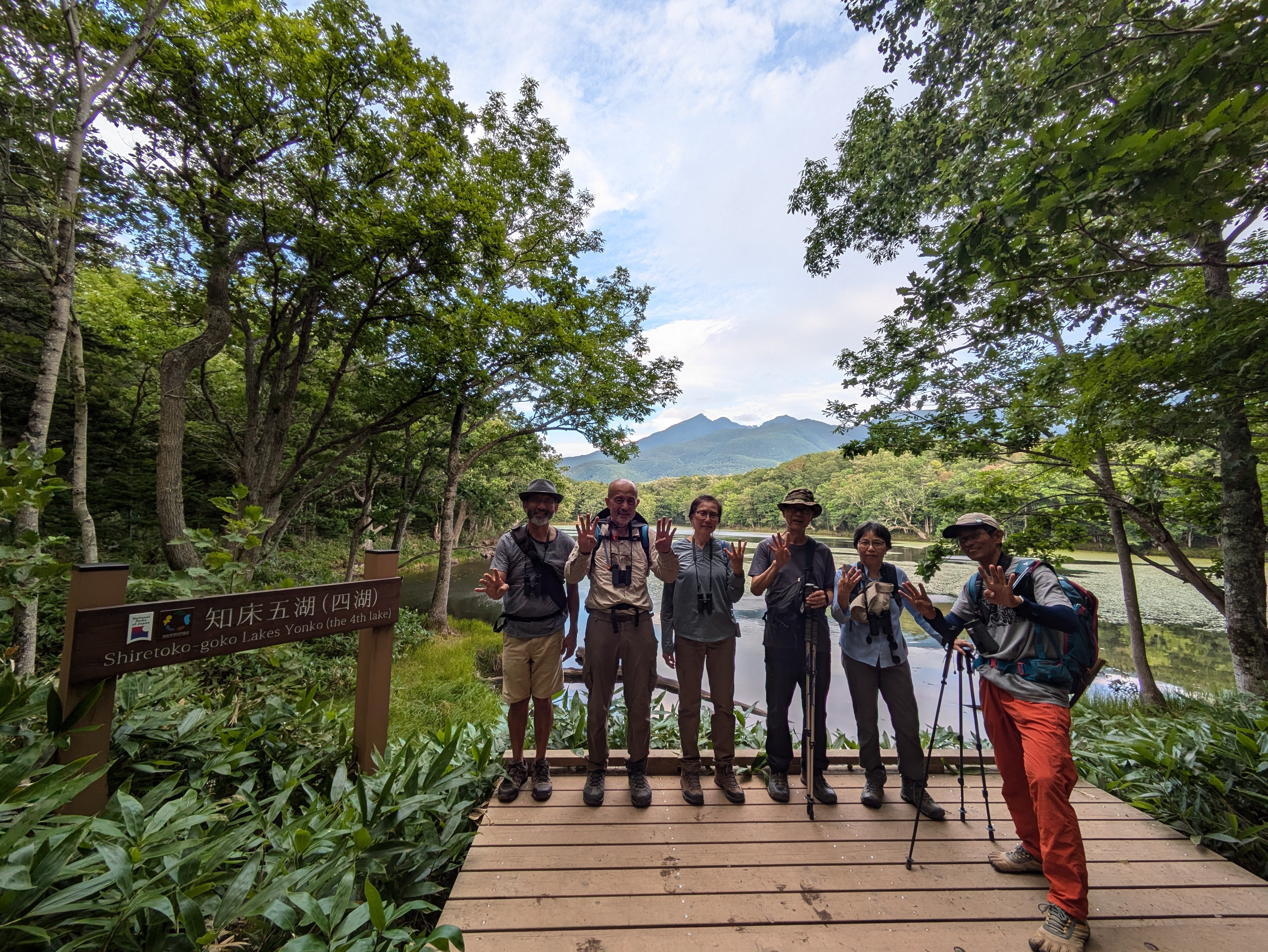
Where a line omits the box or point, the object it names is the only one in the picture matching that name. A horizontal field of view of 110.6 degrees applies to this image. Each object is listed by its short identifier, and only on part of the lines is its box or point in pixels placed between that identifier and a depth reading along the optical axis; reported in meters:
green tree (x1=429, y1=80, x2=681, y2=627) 7.90
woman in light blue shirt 2.92
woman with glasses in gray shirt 3.02
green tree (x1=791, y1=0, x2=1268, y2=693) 2.11
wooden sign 2.00
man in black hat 3.06
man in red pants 2.02
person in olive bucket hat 3.00
